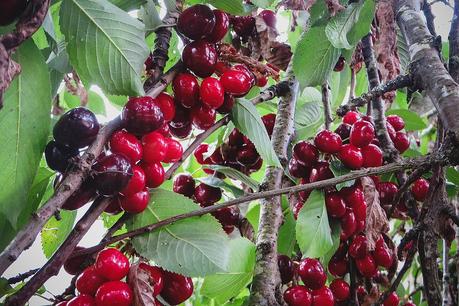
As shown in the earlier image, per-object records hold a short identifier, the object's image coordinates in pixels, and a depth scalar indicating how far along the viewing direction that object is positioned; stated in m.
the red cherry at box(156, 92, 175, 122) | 0.62
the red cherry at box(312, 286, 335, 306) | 0.70
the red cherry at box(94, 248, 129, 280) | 0.52
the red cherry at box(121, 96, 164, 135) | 0.54
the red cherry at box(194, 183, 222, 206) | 0.80
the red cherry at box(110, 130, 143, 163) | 0.55
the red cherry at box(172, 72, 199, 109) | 0.63
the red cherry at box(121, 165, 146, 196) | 0.54
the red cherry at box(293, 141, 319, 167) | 0.74
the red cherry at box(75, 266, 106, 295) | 0.53
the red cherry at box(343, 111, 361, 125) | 0.83
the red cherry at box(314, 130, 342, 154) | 0.73
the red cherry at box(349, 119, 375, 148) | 0.72
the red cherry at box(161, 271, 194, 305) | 0.58
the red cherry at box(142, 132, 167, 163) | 0.58
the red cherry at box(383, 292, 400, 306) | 0.78
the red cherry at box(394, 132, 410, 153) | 0.85
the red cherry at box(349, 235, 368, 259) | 0.72
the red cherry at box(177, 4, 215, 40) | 0.62
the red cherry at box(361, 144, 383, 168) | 0.73
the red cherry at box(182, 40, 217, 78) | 0.63
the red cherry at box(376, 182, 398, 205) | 0.80
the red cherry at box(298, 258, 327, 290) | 0.70
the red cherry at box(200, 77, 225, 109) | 0.64
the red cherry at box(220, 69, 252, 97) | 0.65
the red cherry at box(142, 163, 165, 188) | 0.59
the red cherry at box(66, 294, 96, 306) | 0.51
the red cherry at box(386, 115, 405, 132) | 0.88
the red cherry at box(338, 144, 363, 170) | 0.72
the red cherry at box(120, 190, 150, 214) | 0.56
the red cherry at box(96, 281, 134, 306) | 0.50
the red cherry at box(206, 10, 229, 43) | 0.66
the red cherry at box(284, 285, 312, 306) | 0.69
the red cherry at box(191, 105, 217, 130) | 0.67
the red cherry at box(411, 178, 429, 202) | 0.80
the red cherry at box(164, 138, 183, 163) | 0.60
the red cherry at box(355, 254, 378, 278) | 0.73
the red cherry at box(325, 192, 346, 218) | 0.71
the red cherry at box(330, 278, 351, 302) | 0.76
